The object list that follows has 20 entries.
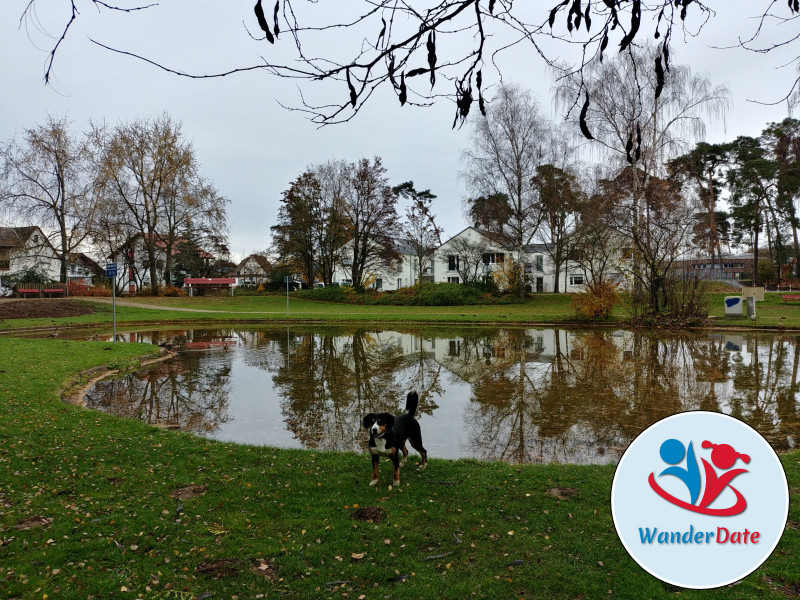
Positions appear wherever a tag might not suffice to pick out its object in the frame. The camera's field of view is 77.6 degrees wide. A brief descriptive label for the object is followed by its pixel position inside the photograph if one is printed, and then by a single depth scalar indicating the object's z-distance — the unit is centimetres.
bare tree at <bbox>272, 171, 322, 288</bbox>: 4644
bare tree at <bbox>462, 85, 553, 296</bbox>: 3584
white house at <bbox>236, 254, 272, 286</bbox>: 6838
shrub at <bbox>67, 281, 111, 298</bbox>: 4306
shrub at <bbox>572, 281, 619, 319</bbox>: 2612
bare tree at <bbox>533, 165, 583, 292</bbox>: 3709
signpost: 1516
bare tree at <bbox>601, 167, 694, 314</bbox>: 2386
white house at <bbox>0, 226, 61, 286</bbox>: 3691
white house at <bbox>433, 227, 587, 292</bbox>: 4741
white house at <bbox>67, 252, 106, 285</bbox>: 4988
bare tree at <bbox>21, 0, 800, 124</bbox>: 209
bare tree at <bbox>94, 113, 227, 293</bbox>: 4006
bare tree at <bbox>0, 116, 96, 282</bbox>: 3544
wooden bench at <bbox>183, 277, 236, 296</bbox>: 5147
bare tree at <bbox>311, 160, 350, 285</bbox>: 4681
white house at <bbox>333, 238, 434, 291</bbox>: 6108
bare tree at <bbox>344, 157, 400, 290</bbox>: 4619
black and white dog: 486
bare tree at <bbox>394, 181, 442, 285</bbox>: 5125
